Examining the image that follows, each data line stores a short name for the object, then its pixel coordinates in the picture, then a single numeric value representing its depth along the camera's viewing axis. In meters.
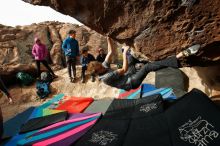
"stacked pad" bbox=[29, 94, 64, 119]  3.05
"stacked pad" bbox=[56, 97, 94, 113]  3.06
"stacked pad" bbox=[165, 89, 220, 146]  1.47
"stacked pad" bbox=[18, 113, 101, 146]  2.14
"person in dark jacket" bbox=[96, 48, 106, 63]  5.09
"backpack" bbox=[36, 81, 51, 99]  4.48
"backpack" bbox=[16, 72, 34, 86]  4.99
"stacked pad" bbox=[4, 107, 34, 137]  2.73
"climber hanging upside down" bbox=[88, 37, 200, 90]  2.05
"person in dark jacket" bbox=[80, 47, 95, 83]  4.65
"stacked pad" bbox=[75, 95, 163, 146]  1.80
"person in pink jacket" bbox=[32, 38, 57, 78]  4.90
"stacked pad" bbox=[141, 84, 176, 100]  2.67
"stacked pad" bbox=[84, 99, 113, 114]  2.84
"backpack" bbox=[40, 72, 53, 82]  4.81
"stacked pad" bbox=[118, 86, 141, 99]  3.04
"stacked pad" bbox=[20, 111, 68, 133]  2.63
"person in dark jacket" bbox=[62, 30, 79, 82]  4.52
